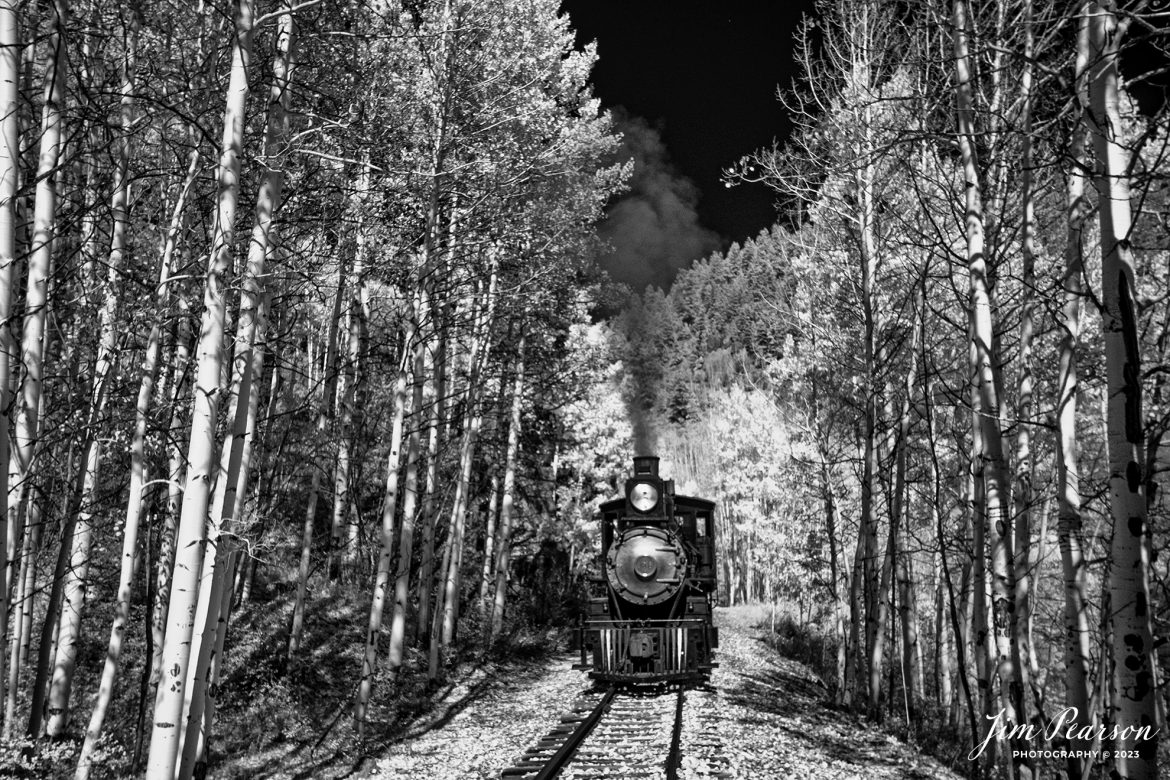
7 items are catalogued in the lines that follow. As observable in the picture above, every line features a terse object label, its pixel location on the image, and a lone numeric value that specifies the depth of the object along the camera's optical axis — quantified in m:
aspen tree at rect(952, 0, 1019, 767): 5.50
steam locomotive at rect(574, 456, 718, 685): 11.63
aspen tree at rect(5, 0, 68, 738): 5.39
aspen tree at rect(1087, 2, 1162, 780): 3.25
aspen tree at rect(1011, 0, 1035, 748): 5.43
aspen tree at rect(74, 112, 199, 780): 6.48
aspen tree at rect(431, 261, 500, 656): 14.30
